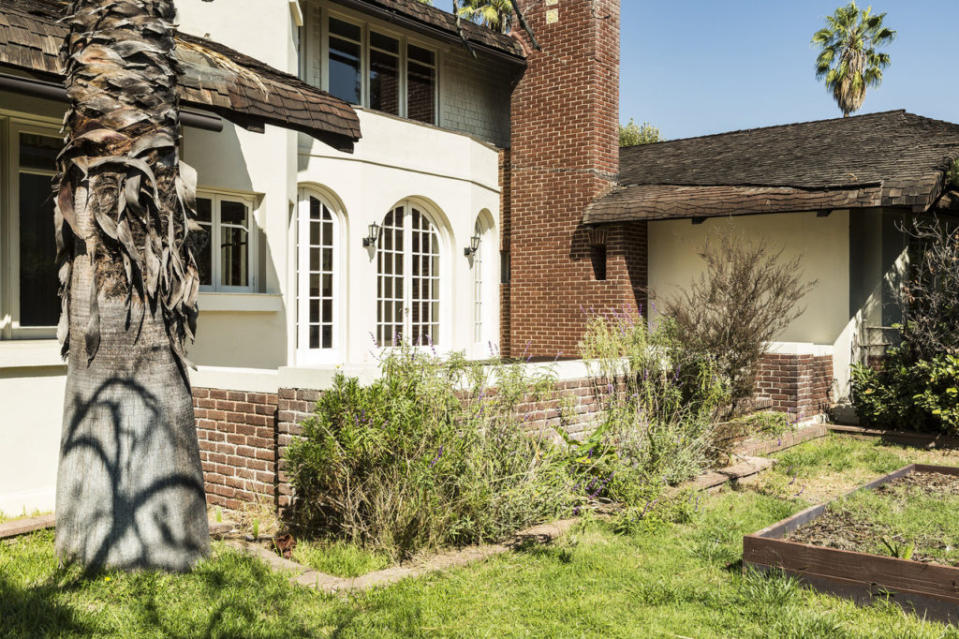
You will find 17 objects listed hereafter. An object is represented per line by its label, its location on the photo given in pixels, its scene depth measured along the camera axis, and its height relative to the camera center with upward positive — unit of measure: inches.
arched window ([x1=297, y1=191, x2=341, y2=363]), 475.8 +22.2
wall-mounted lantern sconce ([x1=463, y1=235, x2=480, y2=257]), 565.6 +47.8
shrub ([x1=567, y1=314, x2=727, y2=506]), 263.3 -36.7
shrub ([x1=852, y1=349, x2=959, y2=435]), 394.6 -41.3
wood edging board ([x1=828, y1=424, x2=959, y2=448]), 395.5 -62.3
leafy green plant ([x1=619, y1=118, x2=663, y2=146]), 1483.8 +338.7
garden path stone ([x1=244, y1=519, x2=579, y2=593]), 184.1 -60.7
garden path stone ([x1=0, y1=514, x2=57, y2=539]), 219.5 -57.5
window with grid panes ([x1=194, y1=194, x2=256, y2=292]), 352.2 +32.3
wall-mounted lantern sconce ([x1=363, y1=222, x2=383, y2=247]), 498.3 +49.1
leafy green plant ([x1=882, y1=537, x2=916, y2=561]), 184.5 -55.3
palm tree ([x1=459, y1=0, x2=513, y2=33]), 1062.4 +401.7
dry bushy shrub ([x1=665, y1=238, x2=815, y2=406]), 327.6 -2.7
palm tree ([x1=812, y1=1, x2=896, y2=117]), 1186.6 +388.1
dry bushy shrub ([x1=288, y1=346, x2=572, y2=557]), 206.8 -41.1
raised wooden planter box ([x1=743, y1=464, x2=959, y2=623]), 167.6 -56.8
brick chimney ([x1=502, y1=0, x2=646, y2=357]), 557.3 +95.1
